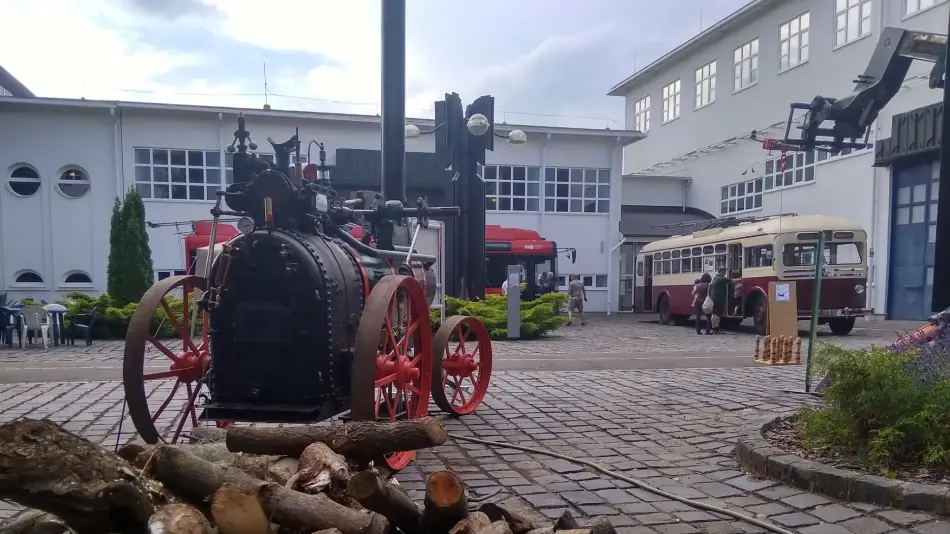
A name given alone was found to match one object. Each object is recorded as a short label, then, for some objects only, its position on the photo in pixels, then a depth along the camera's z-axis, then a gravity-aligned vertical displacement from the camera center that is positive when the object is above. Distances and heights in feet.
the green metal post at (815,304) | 24.43 -2.39
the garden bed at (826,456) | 14.12 -4.94
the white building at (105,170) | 72.18 +6.64
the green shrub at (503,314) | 47.73 -5.62
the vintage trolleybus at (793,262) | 53.62 -2.02
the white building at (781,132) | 65.41 +13.48
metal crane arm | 23.75 +5.06
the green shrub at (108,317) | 47.37 -5.76
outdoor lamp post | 44.68 +5.27
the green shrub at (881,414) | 14.57 -3.82
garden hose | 12.43 -5.21
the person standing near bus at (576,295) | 67.77 -5.80
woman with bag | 56.44 -5.28
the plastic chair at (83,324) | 43.62 -5.90
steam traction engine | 15.06 -2.03
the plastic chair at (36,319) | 41.73 -5.24
